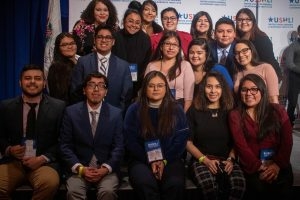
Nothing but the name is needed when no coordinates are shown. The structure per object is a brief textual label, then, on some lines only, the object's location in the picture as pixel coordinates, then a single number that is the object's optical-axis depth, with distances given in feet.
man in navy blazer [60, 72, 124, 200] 8.50
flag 14.64
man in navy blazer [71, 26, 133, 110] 10.15
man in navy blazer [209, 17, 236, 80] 11.33
